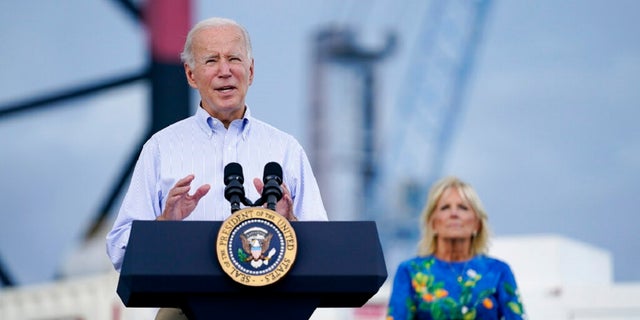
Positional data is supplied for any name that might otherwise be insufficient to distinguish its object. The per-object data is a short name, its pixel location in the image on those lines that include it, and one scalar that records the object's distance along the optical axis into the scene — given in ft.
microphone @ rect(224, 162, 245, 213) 29.14
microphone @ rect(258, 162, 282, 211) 29.12
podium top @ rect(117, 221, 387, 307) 28.45
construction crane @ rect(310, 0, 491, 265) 469.98
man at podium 31.07
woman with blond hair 49.75
